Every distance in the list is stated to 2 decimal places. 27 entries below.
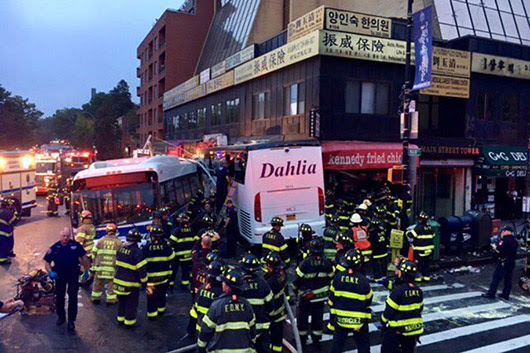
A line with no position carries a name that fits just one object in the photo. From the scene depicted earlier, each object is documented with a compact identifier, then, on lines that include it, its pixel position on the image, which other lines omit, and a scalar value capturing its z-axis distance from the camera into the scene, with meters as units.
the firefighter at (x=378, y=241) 11.23
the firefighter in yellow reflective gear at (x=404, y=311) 6.16
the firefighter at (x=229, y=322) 4.98
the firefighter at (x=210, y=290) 5.85
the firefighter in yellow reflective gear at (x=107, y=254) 9.02
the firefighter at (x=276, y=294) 6.78
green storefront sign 20.89
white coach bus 12.59
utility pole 12.40
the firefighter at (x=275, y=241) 9.05
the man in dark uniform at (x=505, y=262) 10.15
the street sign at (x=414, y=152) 12.65
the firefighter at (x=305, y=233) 8.82
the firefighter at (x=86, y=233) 10.27
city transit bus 11.08
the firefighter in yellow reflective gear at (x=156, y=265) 8.23
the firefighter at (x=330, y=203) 16.11
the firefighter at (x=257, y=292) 5.92
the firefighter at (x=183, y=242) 9.92
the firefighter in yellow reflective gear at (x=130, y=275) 7.89
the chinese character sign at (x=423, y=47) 12.36
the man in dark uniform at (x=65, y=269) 7.94
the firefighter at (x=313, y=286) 7.29
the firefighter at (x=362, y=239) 10.59
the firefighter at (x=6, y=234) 12.80
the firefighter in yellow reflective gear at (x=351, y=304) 6.27
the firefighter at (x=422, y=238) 10.92
